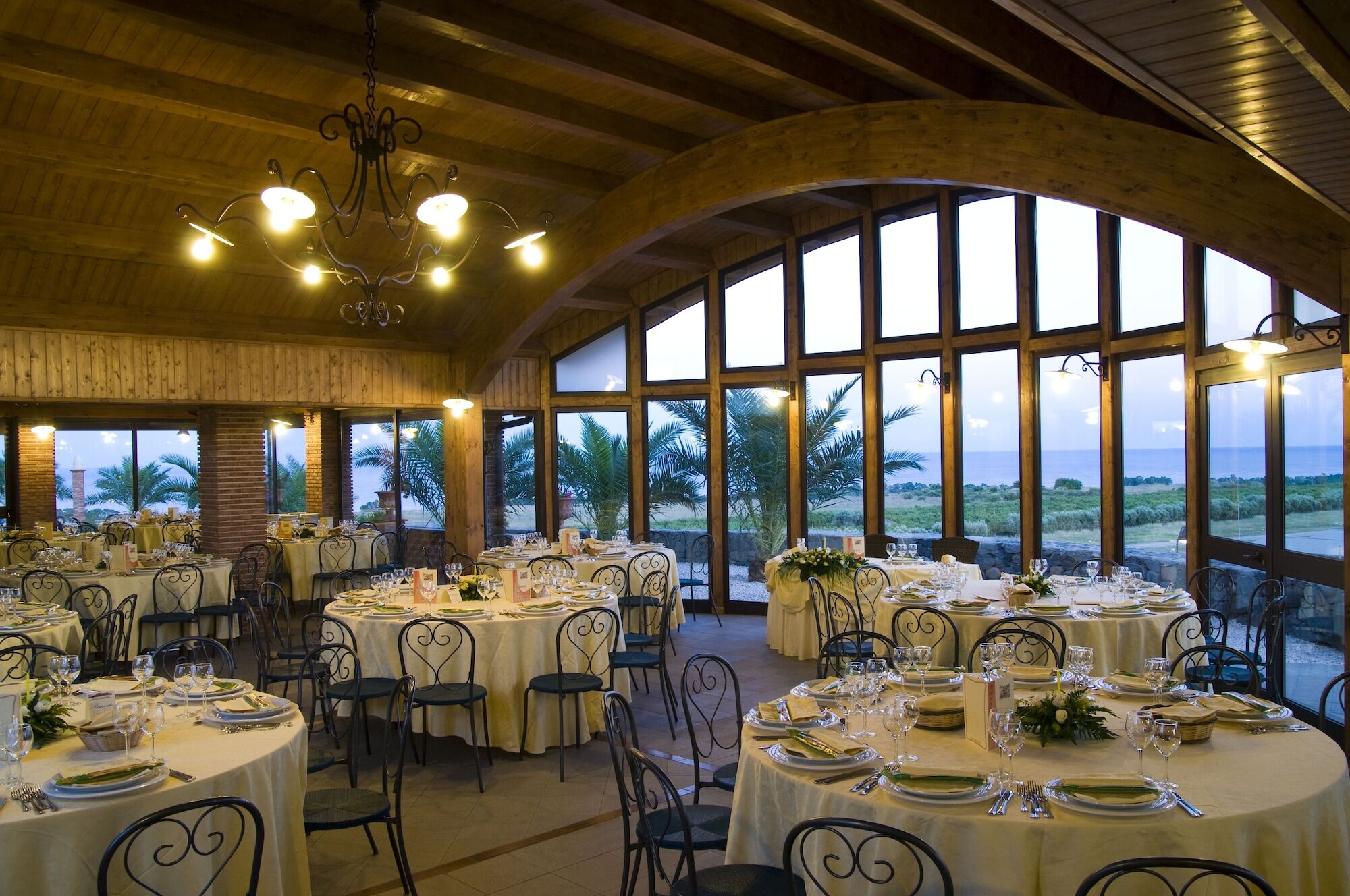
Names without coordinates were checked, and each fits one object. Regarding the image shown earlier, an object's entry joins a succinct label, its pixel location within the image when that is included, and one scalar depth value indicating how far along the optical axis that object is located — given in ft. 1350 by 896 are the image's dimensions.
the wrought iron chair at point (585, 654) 19.42
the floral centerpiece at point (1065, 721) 10.84
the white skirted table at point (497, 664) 19.92
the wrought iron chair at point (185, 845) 9.39
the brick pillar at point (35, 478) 47.78
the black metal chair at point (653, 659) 20.56
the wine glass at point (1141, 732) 9.23
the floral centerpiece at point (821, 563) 27.37
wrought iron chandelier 15.39
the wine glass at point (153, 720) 11.36
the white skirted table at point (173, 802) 9.43
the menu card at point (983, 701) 10.74
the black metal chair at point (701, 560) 37.83
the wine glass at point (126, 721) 11.13
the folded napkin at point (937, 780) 9.26
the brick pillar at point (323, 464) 47.32
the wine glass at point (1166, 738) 9.09
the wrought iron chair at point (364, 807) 12.32
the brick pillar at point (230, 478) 38.47
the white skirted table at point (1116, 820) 8.61
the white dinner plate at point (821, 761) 10.08
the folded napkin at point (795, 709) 11.76
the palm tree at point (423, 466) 41.55
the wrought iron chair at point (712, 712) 13.38
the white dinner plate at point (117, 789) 9.79
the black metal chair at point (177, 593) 28.89
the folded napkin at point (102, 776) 9.96
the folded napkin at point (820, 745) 10.34
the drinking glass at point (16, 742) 10.14
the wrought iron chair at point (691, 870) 9.50
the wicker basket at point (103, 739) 11.18
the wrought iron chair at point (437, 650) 19.60
